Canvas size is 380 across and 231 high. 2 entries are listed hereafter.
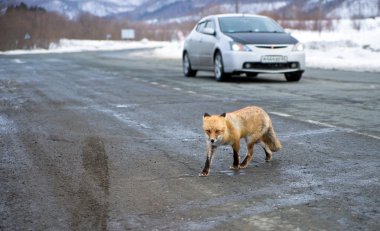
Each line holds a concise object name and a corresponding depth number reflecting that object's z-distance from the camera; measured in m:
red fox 9.08
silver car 26.91
